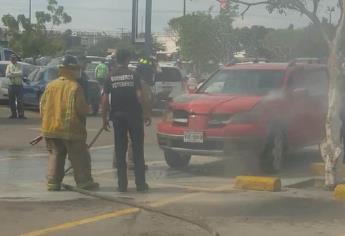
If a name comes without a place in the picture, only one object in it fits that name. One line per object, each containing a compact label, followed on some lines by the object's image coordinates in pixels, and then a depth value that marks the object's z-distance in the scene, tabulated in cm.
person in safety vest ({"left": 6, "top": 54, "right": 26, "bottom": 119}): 1964
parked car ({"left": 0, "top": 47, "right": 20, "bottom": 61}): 3074
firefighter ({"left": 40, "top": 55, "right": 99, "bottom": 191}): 890
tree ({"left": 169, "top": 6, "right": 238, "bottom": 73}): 3044
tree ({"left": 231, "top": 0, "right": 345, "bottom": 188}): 915
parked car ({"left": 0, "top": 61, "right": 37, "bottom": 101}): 2422
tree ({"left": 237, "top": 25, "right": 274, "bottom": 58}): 3791
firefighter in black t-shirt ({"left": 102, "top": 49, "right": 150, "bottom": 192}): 895
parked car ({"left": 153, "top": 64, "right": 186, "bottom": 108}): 2323
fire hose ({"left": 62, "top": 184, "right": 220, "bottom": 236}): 684
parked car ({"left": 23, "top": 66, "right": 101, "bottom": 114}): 2266
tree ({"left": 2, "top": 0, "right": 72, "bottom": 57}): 5728
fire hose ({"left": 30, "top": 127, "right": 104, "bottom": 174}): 966
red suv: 1031
